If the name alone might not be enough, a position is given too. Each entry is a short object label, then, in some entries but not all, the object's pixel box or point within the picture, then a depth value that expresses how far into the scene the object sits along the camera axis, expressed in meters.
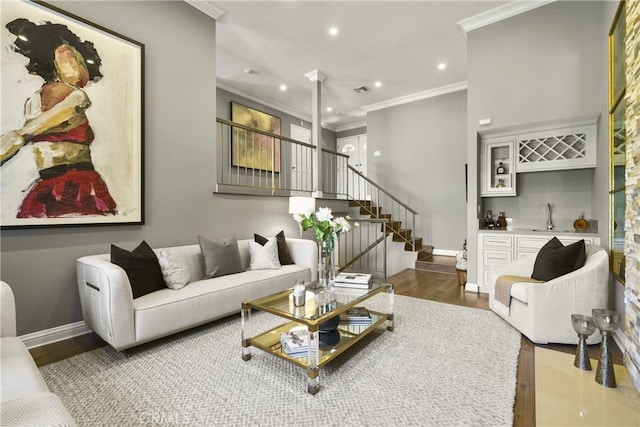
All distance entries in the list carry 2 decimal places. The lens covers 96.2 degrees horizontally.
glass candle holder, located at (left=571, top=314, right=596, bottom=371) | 1.84
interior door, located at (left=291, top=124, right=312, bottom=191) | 7.33
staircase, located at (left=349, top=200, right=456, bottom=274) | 5.11
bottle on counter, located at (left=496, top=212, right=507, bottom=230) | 4.31
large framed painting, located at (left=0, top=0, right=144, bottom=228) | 2.25
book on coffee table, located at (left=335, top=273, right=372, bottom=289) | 2.41
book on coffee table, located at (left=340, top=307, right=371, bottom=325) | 2.34
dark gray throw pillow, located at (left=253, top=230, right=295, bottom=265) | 3.64
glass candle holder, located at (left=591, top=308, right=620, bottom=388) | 1.70
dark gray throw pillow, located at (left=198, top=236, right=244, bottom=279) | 3.01
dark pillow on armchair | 2.61
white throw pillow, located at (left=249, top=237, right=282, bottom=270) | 3.40
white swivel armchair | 2.28
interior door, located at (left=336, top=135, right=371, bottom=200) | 7.91
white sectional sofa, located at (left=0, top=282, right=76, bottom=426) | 0.91
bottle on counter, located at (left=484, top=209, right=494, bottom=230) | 4.43
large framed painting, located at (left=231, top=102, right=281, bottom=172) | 5.91
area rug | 1.51
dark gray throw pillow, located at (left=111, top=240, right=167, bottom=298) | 2.36
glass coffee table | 1.71
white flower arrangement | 2.26
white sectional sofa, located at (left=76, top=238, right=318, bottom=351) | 2.05
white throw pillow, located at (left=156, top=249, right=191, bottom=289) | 2.62
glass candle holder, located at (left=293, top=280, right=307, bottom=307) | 1.99
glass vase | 2.36
